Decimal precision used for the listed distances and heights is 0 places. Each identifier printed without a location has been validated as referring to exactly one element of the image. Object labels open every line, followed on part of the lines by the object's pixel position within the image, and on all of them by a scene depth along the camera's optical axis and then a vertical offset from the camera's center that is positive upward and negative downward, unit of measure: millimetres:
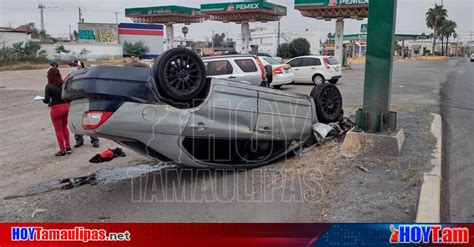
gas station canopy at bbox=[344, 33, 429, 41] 91612 +5047
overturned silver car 4809 -685
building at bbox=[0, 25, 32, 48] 51531 +2191
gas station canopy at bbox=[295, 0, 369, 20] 41250 +4931
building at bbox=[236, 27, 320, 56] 97000 +4297
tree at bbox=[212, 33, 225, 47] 119475 +5149
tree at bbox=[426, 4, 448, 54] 95312 +9529
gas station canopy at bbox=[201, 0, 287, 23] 49875 +5422
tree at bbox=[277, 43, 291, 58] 73875 +1130
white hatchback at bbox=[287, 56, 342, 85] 20938 -538
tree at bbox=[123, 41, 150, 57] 64688 +1221
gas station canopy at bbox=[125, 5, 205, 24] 60825 +5955
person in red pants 8141 -925
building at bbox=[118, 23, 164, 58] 69688 +3617
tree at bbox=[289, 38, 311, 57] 73312 +1668
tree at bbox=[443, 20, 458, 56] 102250 +7487
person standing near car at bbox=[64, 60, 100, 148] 8859 -1764
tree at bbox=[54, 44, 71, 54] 56312 +739
